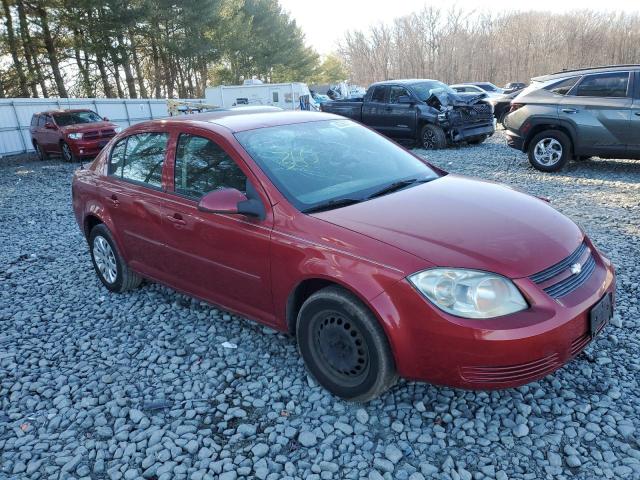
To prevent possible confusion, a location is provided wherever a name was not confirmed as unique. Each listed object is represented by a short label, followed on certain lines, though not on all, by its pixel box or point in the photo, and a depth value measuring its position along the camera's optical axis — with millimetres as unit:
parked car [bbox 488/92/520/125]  15375
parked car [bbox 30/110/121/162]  15141
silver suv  7949
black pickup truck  12250
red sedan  2393
